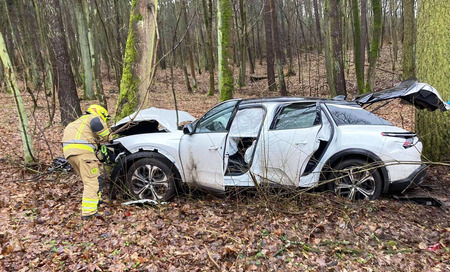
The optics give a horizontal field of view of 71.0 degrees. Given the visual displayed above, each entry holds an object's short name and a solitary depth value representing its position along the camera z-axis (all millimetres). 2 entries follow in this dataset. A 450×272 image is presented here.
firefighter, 4609
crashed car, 4445
